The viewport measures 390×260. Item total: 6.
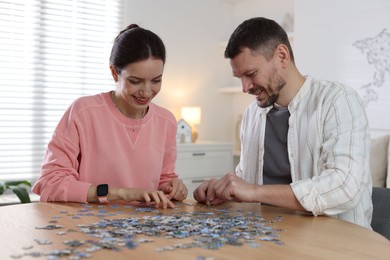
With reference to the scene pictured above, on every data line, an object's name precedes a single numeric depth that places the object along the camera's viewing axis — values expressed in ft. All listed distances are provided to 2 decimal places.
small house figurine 20.25
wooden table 4.73
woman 7.25
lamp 20.97
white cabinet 19.61
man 6.78
